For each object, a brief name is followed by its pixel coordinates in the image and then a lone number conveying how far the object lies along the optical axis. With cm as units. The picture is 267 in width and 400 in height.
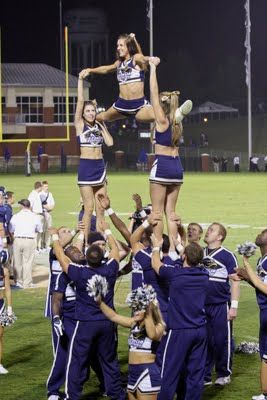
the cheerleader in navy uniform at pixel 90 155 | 1181
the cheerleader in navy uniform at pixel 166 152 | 1046
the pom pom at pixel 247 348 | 1243
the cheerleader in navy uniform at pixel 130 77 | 1107
